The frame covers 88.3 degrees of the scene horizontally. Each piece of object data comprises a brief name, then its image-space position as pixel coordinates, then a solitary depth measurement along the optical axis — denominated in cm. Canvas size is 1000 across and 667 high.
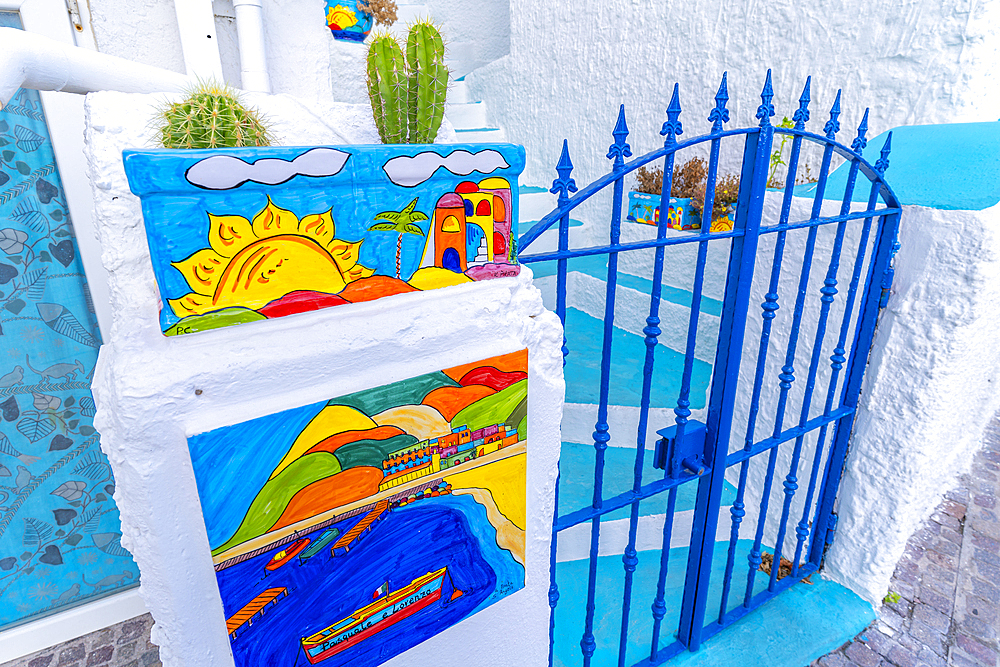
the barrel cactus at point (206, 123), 94
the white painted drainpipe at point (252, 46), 215
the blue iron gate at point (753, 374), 156
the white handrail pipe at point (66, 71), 112
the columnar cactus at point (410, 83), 123
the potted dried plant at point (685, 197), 433
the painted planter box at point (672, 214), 434
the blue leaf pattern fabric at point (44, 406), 223
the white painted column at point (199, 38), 213
